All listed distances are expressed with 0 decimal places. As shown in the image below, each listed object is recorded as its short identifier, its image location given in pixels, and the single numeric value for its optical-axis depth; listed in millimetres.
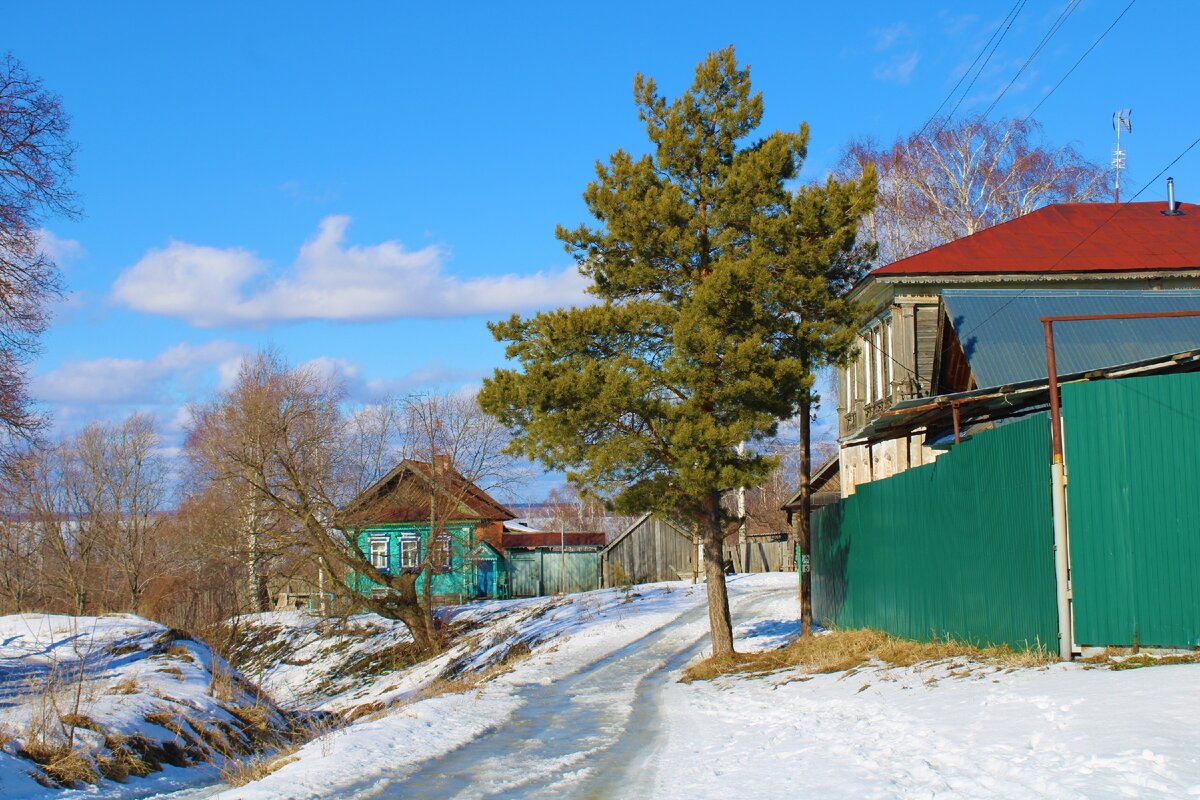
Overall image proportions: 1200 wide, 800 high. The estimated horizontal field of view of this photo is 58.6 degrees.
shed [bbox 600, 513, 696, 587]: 46312
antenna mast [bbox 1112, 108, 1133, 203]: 35125
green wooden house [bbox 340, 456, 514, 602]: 33656
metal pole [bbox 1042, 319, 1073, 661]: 10094
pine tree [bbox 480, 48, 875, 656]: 16297
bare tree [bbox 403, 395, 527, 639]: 33656
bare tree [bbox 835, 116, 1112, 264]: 38406
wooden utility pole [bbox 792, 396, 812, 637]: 19031
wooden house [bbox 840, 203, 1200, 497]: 19094
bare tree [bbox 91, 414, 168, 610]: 44250
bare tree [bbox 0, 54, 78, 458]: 15336
